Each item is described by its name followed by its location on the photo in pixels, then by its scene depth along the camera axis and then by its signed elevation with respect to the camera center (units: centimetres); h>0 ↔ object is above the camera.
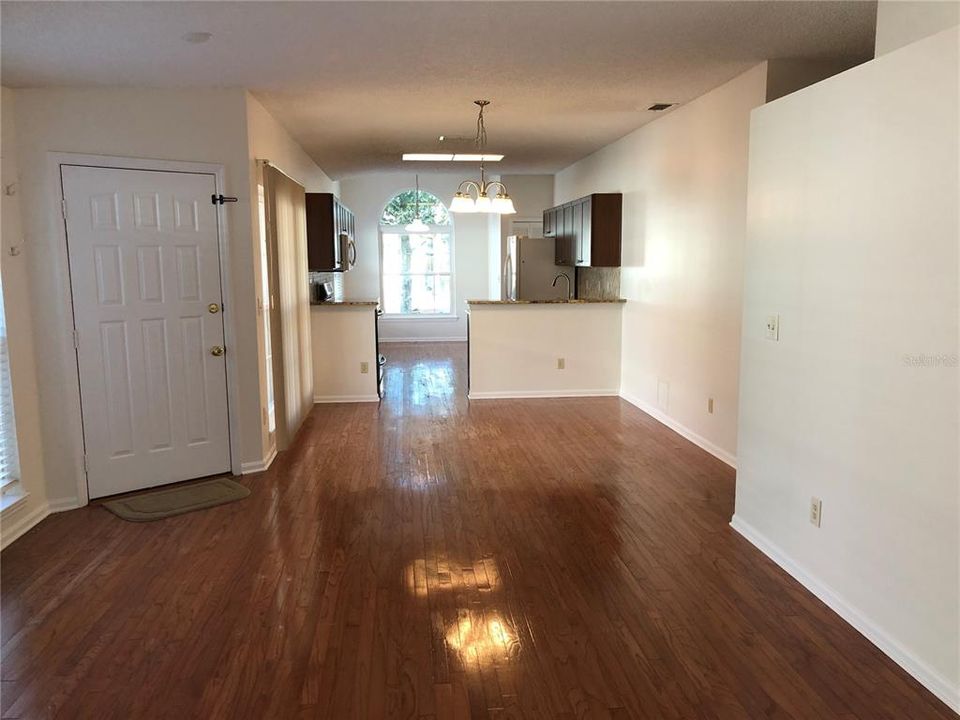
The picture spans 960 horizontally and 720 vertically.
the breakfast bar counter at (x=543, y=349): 702 -86
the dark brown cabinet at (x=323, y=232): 687 +35
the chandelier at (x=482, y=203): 544 +49
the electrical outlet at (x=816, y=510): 292 -105
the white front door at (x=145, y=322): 406 -34
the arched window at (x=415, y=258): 1139 +13
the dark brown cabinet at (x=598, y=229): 691 +37
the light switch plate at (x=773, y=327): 322 -30
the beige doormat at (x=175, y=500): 398 -141
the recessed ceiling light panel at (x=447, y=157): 720 +116
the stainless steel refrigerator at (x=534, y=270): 897 -6
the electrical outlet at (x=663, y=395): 593 -113
